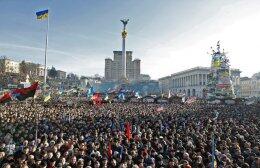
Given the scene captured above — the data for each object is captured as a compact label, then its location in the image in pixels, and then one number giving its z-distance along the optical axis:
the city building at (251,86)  165.88
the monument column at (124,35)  103.12
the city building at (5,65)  102.51
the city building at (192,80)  136.12
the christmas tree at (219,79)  64.31
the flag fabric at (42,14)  31.77
